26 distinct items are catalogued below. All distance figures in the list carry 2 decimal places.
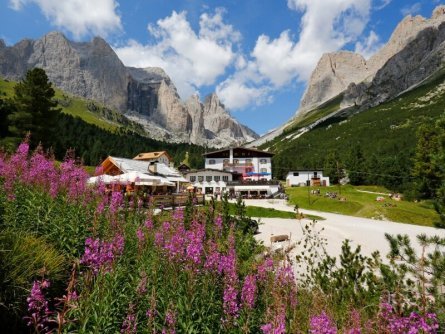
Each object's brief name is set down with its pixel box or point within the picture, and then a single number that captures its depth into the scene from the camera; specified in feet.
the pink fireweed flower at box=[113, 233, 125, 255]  17.75
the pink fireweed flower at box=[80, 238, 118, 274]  14.57
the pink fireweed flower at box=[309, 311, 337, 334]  10.94
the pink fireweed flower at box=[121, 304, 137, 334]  11.24
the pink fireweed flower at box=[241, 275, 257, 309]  14.58
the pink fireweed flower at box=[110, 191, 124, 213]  25.89
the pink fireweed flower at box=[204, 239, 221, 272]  18.17
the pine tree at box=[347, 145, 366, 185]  295.07
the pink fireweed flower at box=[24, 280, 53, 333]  9.51
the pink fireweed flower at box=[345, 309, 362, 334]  11.28
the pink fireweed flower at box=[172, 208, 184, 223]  26.84
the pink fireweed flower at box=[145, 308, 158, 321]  11.19
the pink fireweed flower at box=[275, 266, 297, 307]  17.16
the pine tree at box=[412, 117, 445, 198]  158.40
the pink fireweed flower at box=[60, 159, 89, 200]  28.55
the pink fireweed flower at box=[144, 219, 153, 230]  25.52
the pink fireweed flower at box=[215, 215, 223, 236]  26.43
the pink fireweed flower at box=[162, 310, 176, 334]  12.52
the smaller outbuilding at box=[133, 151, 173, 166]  312.75
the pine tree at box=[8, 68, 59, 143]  136.46
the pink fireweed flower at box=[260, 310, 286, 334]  10.78
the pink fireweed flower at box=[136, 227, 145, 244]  20.08
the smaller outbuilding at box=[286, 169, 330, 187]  313.12
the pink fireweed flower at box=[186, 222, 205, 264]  17.21
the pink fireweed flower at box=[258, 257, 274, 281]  19.96
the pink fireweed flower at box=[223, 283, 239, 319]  14.14
